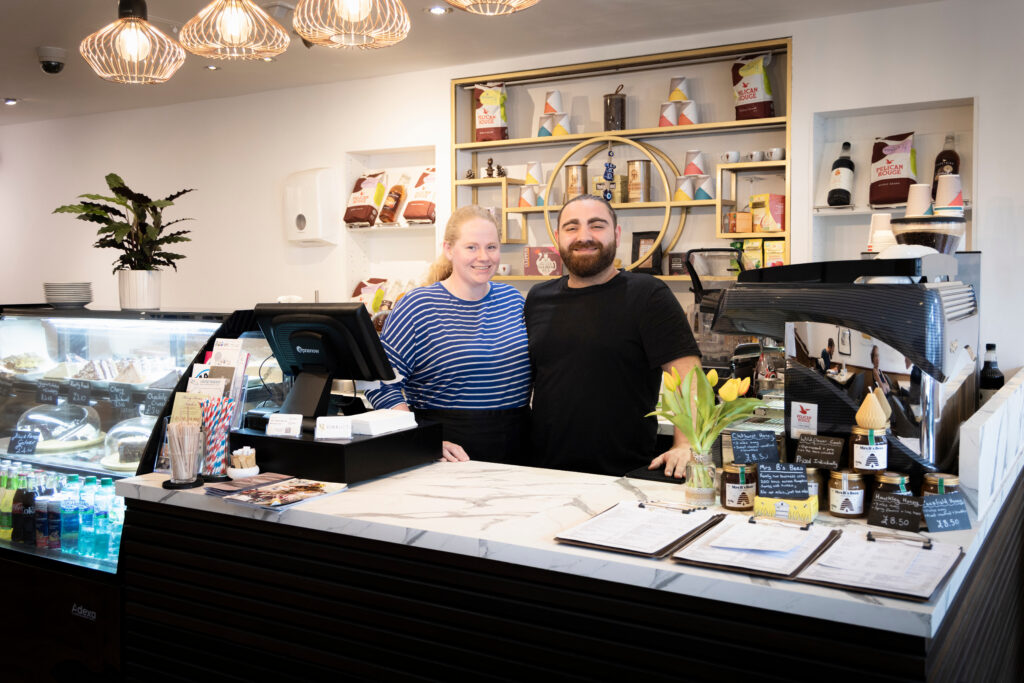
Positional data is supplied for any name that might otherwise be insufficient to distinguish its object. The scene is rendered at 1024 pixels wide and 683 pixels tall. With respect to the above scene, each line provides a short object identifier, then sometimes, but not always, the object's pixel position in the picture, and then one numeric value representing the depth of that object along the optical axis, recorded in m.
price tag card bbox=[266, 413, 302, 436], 2.22
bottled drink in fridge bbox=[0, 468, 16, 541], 2.84
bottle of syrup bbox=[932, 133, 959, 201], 4.29
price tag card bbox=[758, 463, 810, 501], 1.75
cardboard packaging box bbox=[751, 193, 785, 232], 4.72
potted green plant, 3.05
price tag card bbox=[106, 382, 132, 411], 2.85
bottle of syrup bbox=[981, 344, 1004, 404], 4.03
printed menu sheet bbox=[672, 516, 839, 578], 1.45
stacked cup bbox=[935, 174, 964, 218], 2.53
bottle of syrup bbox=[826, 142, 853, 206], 4.55
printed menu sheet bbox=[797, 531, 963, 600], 1.34
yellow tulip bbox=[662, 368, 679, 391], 2.02
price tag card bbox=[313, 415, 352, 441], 2.17
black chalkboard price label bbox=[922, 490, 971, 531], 1.64
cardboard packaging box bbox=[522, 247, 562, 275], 5.32
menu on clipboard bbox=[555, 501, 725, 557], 1.56
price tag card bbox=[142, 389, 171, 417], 2.78
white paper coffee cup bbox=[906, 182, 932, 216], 2.44
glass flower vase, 1.88
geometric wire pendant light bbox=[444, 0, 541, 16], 2.41
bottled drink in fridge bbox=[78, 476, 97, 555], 2.69
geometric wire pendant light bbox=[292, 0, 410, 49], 2.63
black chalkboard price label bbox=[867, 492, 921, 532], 1.66
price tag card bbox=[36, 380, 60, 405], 3.03
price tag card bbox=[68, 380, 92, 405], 2.95
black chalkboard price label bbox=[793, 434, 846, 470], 1.82
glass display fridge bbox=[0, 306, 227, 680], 2.48
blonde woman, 2.71
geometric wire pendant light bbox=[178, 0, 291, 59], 2.78
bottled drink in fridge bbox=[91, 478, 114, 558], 2.66
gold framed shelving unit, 4.85
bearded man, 2.83
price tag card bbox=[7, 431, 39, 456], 3.01
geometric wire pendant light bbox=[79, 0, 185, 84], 2.90
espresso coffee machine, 1.72
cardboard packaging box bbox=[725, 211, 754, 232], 4.79
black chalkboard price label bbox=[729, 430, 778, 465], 1.84
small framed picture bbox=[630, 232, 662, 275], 5.07
